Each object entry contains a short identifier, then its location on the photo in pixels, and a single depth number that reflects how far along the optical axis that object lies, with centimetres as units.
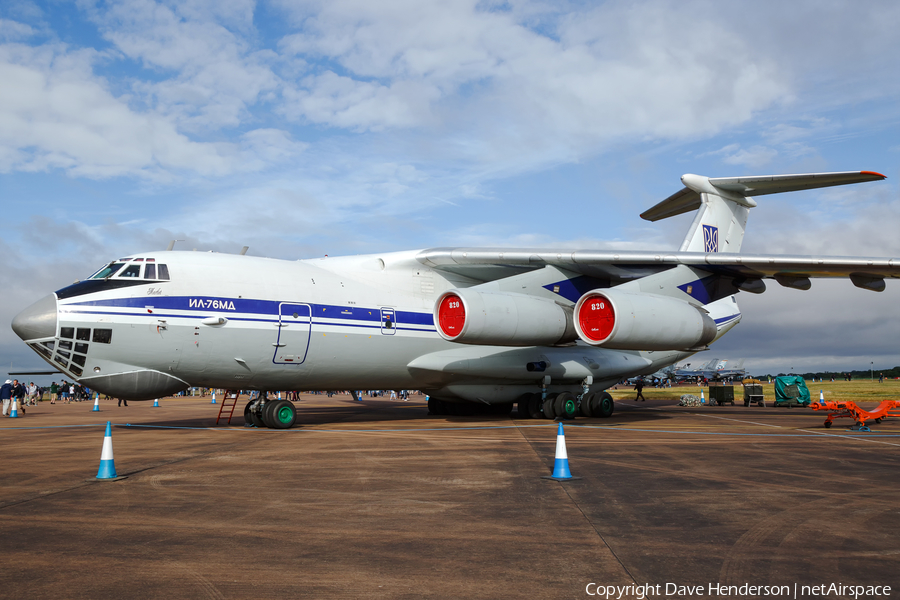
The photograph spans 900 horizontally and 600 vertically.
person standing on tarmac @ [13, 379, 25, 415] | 2328
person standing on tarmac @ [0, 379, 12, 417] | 2119
